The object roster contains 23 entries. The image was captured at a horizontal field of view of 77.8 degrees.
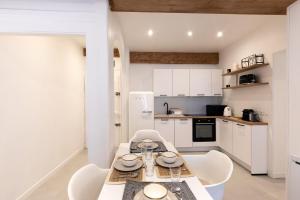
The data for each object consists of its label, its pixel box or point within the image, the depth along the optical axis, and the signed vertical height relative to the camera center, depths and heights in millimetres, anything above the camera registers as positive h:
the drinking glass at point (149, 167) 1396 -532
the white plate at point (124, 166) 1450 -540
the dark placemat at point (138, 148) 1988 -542
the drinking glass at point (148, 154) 1622 -495
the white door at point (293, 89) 1995 +108
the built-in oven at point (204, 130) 4617 -772
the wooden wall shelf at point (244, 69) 3326 +598
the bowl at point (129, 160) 1509 -508
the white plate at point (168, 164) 1526 -538
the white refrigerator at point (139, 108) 4418 -211
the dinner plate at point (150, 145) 2044 -520
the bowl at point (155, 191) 1015 -523
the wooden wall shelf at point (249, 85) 3405 +269
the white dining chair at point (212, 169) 1439 -676
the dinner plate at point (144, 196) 1033 -553
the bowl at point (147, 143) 2085 -510
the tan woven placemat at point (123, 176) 1293 -560
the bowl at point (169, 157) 1581 -505
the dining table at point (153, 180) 1097 -571
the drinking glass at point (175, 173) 1301 -551
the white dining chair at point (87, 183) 1169 -600
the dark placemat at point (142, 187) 1077 -560
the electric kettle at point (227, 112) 4416 -313
